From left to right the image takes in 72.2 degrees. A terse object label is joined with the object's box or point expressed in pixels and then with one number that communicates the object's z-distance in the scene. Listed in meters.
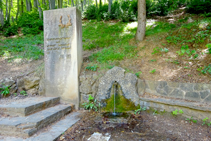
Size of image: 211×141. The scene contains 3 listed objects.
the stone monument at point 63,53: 4.81
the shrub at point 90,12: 13.35
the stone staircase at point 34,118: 2.94
